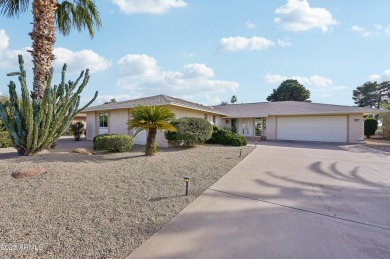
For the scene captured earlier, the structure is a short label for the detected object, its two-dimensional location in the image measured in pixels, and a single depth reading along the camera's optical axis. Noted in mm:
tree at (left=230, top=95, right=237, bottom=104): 66500
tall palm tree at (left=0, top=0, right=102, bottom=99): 8219
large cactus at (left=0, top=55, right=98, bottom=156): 7238
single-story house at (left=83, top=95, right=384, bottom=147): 15805
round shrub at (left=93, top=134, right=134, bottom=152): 10203
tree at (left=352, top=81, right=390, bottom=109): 41000
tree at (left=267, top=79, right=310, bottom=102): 42469
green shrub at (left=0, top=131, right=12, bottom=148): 12144
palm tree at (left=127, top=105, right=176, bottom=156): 8930
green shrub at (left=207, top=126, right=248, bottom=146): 14547
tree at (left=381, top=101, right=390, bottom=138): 22562
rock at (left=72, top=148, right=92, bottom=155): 9912
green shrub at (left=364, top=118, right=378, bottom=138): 24562
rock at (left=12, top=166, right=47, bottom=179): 5219
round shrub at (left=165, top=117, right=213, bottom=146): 12070
